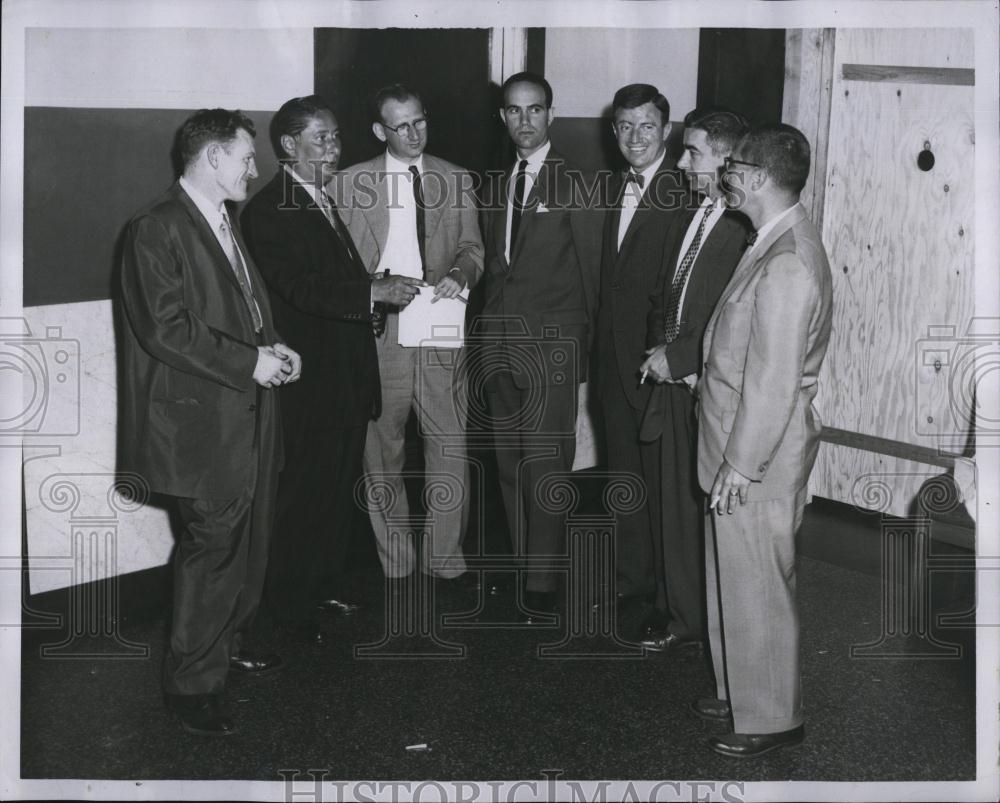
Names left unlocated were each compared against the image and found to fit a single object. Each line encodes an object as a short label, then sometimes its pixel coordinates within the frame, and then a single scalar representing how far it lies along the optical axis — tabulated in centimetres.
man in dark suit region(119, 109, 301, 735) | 286
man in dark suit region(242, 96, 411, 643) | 351
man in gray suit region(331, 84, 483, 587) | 379
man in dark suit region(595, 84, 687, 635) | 358
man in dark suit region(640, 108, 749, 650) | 332
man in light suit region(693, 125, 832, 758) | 265
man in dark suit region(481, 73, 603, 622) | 375
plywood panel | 431
